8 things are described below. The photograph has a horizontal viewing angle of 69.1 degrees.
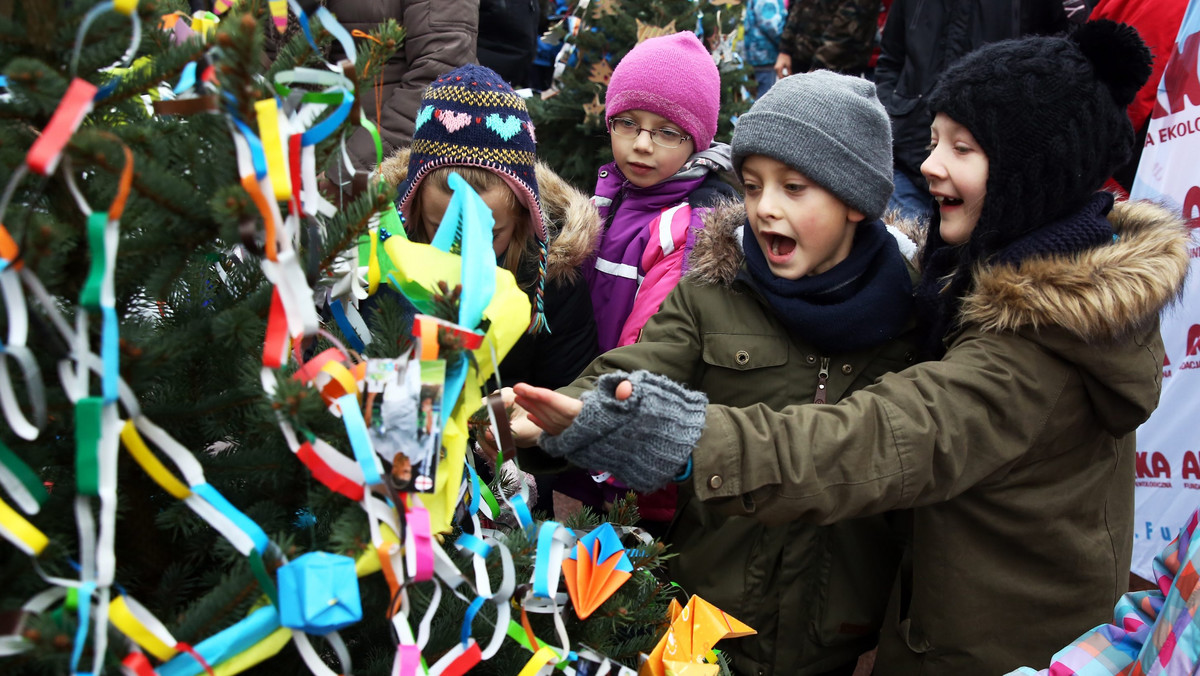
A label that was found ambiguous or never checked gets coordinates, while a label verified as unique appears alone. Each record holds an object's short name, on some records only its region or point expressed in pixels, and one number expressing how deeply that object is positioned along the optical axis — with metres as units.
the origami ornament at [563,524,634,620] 1.44
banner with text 3.43
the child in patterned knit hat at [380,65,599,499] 2.57
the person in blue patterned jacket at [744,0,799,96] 5.86
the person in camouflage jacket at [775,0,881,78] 5.21
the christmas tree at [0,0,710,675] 0.95
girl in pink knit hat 3.17
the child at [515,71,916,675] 2.14
